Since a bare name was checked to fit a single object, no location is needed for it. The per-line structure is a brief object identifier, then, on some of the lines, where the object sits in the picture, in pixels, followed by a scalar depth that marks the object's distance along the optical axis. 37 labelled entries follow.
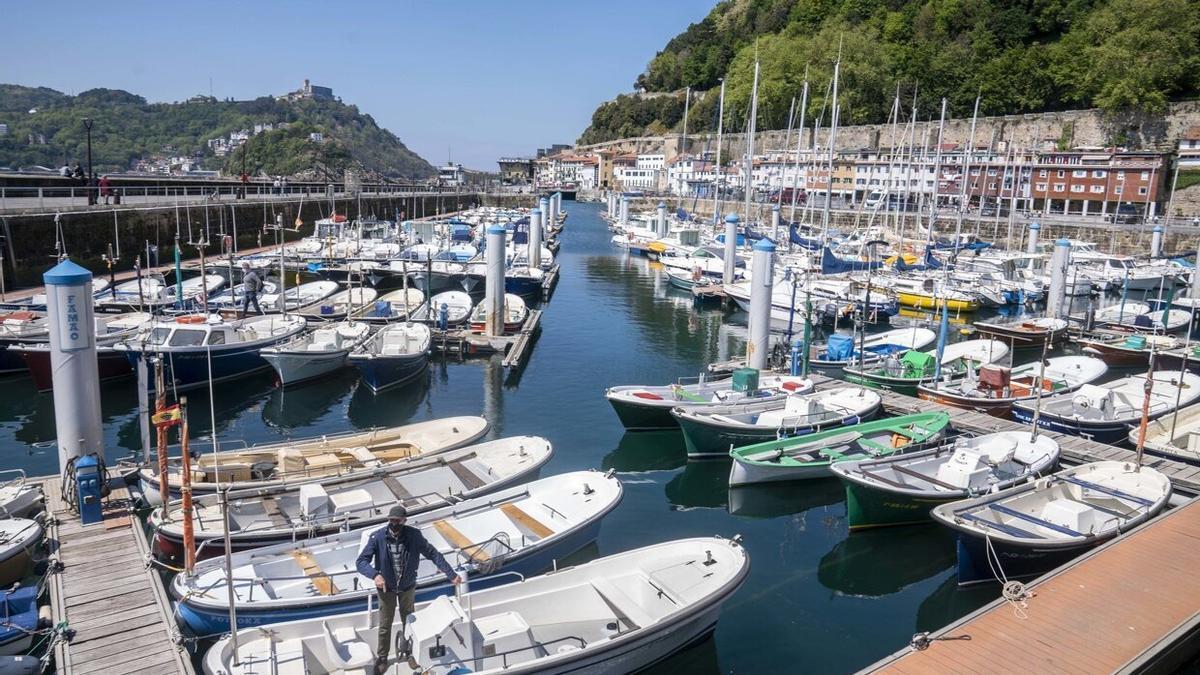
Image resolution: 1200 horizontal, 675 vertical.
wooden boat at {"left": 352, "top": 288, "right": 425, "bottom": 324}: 32.28
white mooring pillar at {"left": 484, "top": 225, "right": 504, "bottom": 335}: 31.48
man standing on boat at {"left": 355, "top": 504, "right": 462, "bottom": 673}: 8.95
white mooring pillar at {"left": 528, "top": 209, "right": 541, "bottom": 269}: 50.28
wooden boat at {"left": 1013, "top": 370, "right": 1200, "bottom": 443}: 20.78
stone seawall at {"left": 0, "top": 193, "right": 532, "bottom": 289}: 36.19
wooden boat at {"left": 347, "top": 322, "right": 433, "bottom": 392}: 25.58
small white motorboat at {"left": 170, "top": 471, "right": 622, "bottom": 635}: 10.66
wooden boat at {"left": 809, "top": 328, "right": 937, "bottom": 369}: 27.19
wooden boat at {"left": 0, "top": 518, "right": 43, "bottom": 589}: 12.04
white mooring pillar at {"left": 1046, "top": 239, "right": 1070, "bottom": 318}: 37.78
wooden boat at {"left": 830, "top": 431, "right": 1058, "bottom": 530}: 15.73
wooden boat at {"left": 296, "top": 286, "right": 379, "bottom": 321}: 32.56
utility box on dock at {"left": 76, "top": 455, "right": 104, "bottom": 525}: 12.91
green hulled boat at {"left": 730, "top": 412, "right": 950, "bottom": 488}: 17.92
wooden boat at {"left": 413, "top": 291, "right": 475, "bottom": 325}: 32.52
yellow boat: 42.22
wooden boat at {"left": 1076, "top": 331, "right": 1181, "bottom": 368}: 30.66
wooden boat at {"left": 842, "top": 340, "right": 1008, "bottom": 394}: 25.11
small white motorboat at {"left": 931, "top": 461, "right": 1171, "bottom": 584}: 13.45
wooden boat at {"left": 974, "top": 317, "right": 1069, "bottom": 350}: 33.91
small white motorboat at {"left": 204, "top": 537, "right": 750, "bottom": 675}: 9.26
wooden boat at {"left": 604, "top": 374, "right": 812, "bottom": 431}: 21.58
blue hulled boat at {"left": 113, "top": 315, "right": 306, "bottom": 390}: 24.12
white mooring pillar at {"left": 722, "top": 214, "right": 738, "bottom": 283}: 45.03
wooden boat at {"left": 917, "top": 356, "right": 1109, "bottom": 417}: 22.48
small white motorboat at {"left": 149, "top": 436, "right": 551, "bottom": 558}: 12.80
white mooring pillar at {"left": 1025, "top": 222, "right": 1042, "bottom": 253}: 55.69
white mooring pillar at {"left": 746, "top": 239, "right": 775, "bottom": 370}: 24.41
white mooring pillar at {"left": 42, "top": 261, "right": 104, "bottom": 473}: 13.12
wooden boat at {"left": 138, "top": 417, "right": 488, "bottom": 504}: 14.45
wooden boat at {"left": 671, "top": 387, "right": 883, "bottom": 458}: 19.66
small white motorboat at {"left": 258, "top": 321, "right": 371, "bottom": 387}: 25.41
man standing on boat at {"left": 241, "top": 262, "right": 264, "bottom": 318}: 29.55
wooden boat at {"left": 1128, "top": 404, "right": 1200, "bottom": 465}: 18.22
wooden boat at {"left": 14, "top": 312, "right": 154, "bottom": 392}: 23.91
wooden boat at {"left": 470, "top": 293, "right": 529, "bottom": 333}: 32.88
